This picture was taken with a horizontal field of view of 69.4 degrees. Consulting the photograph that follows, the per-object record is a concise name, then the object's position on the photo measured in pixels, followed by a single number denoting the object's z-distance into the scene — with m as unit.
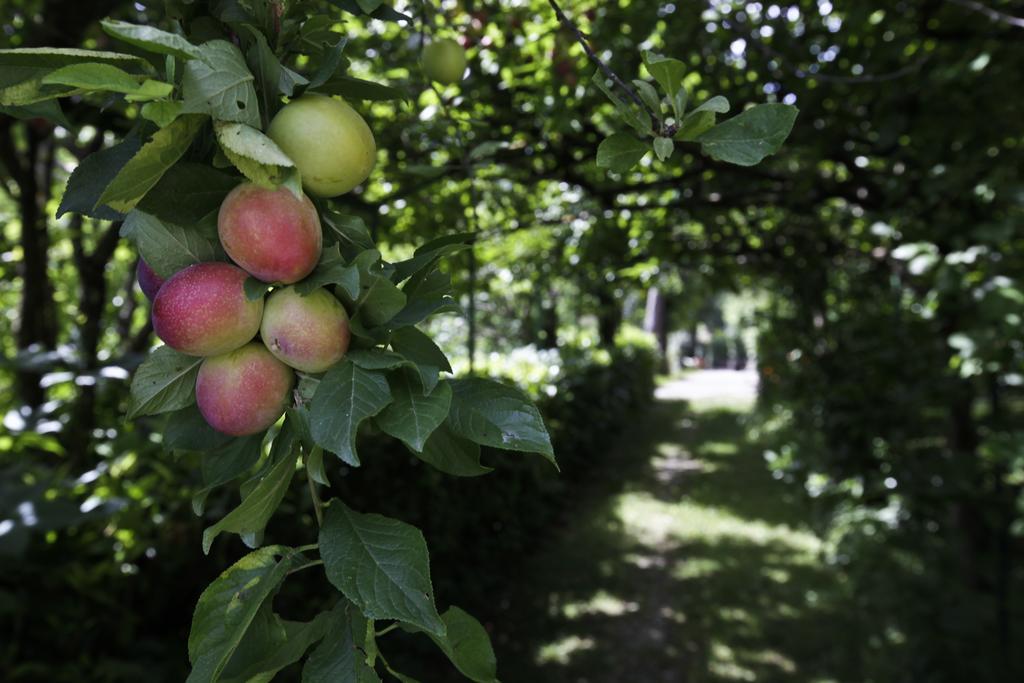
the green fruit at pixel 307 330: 0.69
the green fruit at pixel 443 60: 1.45
